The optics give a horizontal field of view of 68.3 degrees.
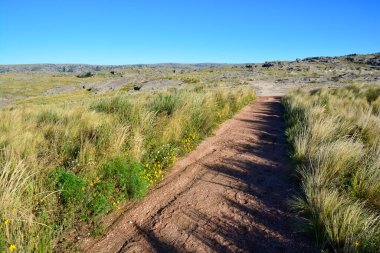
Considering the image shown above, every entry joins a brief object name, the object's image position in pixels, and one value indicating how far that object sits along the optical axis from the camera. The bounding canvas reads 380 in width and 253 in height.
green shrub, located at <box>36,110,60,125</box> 7.44
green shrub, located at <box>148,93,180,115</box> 8.41
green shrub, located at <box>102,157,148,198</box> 4.29
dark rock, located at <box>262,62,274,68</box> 92.49
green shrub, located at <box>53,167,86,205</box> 3.67
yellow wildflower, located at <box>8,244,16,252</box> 2.53
